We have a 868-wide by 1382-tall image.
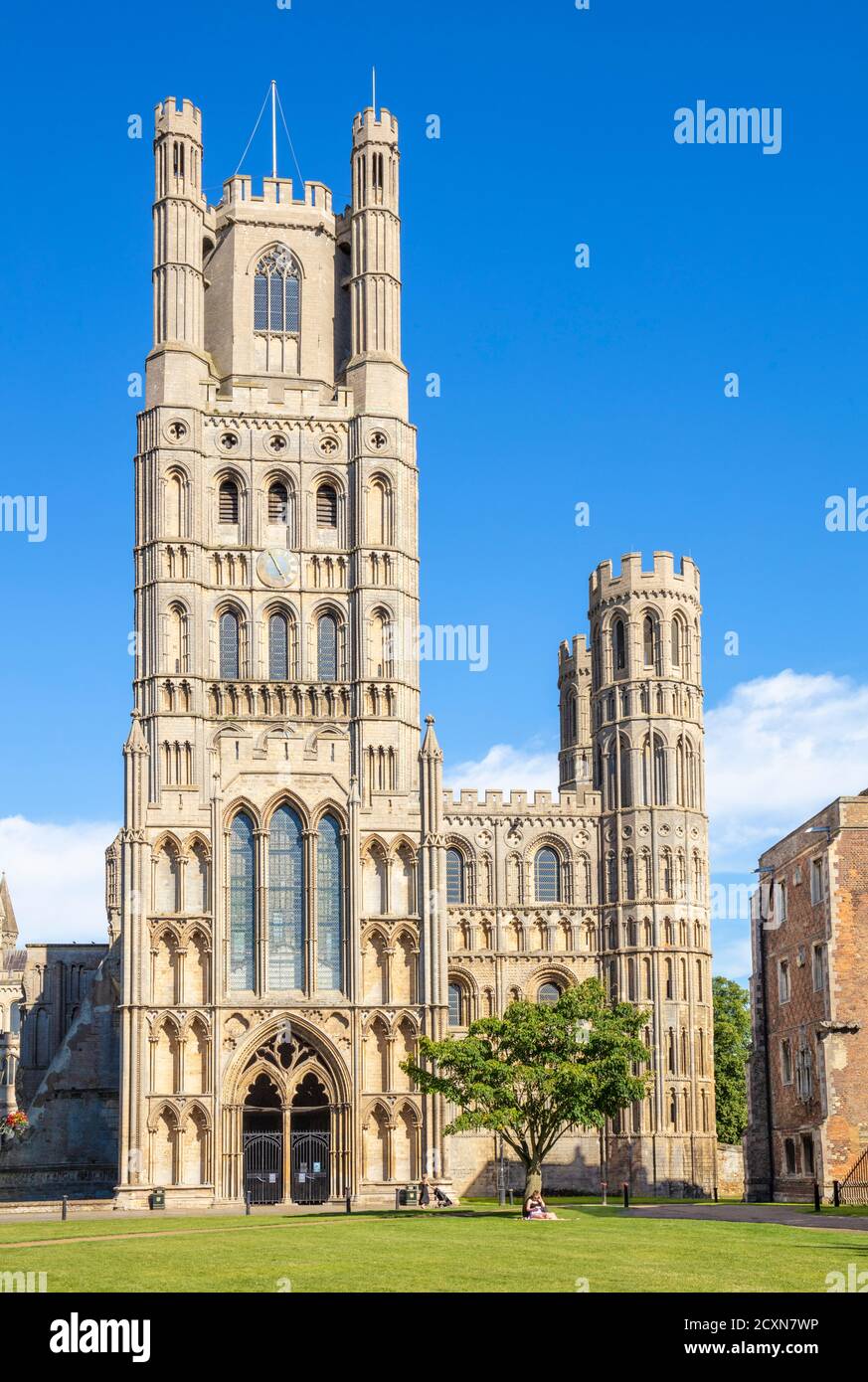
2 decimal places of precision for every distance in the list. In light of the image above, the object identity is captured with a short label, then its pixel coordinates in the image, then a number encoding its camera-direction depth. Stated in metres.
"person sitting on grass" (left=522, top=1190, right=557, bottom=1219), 52.97
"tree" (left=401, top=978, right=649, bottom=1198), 57.50
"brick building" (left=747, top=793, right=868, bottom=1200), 61.94
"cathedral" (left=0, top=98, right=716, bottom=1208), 77.69
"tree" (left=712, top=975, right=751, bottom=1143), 106.81
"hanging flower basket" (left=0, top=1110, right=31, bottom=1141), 82.61
